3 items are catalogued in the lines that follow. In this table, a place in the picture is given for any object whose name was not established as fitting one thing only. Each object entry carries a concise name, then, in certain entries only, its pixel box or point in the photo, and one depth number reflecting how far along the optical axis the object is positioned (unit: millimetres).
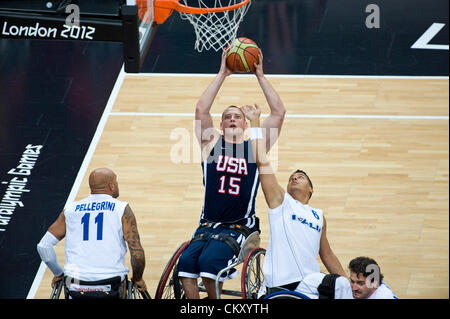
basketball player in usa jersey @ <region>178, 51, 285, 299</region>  13500
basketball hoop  15516
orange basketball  14000
